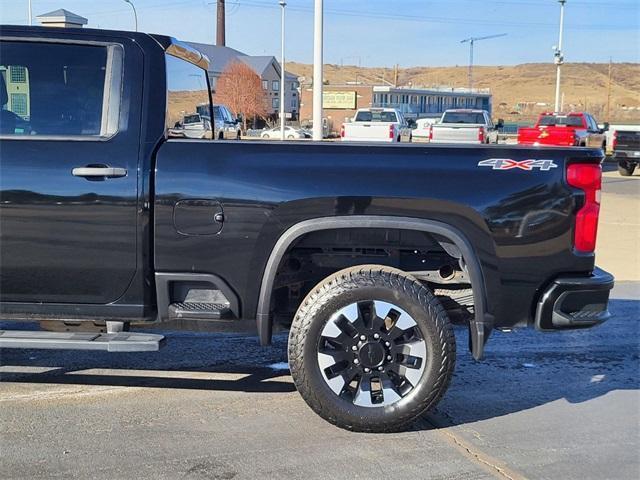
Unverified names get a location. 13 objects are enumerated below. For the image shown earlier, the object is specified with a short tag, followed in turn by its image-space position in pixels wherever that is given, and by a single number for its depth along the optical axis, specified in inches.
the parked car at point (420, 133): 1128.8
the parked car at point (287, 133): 1897.1
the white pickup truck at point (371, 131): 922.7
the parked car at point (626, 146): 911.7
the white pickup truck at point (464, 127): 880.9
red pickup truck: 1053.2
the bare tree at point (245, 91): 2111.5
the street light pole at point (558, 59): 1753.9
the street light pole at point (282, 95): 1523.1
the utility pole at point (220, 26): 2810.0
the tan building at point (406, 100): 2741.1
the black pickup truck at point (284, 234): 158.4
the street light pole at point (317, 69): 549.2
